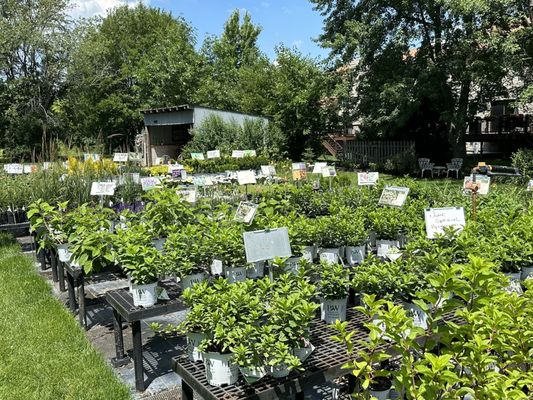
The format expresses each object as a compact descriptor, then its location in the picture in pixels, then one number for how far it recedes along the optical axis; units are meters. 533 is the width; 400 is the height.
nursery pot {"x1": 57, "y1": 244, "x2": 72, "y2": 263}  3.98
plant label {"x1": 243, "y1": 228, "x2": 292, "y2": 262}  2.57
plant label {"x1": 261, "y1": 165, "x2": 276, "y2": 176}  9.12
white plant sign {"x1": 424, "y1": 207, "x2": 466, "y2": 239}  3.11
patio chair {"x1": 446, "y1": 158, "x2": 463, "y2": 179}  14.16
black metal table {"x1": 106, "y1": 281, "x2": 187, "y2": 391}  2.78
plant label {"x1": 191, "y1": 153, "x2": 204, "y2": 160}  14.13
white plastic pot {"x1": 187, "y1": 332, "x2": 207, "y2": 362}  2.14
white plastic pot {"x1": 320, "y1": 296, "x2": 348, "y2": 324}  2.43
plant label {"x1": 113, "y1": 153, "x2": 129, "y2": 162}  10.02
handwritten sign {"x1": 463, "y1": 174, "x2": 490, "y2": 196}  4.52
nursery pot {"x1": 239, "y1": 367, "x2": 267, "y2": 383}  1.86
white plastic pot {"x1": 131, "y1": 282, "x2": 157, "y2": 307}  2.84
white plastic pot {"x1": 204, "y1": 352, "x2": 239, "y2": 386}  1.94
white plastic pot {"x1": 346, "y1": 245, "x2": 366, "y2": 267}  3.50
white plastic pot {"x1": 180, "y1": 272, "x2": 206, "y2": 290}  3.01
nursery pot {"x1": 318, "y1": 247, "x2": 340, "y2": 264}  3.44
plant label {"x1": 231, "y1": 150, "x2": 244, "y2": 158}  14.57
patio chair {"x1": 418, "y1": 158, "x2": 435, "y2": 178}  14.72
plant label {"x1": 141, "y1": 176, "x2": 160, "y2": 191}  5.83
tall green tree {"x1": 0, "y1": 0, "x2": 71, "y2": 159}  19.41
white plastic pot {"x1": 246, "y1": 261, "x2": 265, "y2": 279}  3.28
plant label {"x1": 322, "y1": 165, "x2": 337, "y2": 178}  7.61
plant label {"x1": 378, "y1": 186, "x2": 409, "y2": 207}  4.20
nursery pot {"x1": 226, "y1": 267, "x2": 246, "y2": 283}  3.12
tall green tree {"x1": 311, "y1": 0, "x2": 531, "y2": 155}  13.18
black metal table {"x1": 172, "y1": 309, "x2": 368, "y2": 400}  1.87
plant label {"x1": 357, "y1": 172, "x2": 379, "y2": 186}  5.70
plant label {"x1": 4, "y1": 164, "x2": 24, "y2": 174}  8.20
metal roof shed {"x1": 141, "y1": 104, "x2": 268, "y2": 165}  17.58
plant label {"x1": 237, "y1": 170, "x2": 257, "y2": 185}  6.56
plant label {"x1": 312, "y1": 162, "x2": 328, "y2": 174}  8.21
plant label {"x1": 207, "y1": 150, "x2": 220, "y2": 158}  13.57
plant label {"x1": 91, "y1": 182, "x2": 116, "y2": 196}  5.27
